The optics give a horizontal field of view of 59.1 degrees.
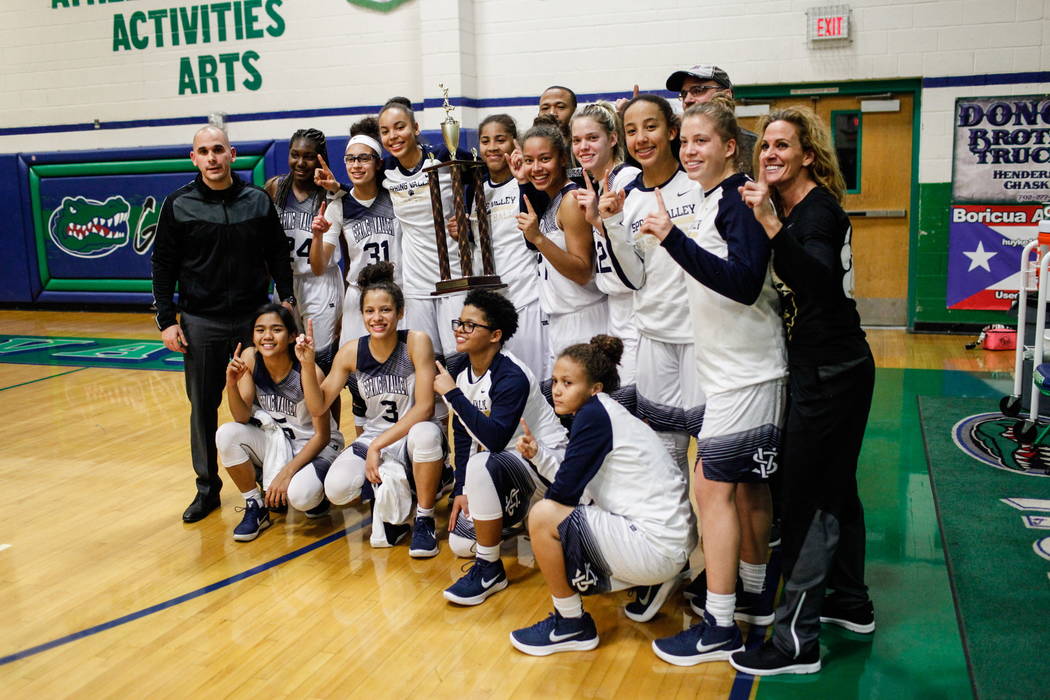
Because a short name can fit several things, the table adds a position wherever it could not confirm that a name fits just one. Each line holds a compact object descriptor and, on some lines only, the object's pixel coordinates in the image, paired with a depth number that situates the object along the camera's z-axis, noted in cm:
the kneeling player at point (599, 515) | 317
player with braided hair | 496
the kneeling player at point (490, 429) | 371
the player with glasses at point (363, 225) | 486
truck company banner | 823
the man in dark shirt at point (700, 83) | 404
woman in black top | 286
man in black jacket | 465
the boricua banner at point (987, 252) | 846
